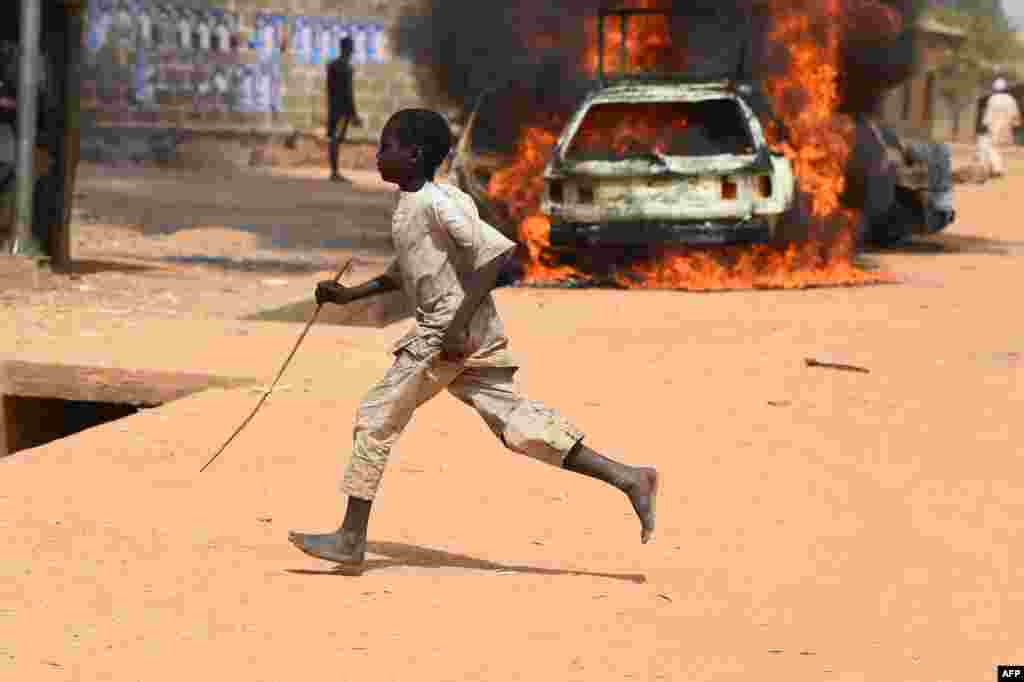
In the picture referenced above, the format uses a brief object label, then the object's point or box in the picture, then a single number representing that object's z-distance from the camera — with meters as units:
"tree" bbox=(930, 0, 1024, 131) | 69.81
